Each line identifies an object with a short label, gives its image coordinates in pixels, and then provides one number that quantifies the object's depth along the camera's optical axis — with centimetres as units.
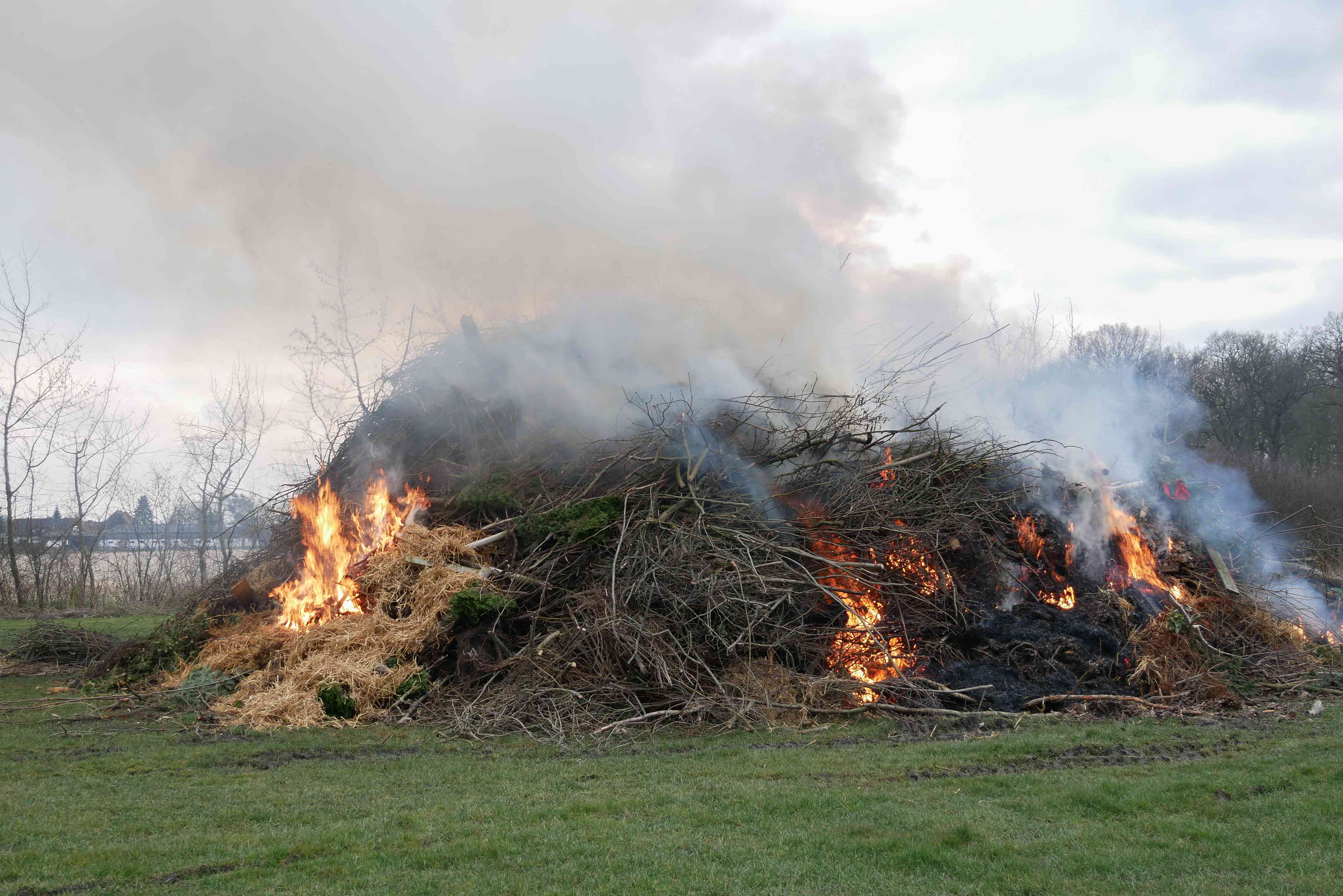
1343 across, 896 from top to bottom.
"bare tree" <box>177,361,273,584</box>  2891
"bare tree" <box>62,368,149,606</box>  2523
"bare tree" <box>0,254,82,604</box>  2303
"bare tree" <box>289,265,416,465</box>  1360
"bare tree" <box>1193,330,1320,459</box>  3528
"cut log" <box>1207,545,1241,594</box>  1123
